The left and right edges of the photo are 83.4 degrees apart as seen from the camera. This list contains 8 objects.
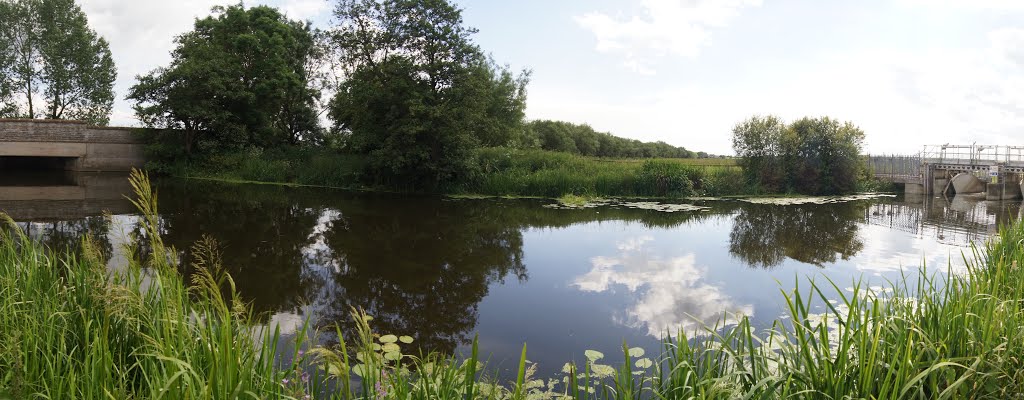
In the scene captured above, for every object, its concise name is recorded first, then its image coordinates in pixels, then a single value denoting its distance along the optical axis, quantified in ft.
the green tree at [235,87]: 85.25
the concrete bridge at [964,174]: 76.95
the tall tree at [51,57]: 102.83
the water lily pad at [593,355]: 15.76
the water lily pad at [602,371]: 14.49
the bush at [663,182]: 66.90
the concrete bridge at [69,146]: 89.92
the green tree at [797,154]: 75.72
